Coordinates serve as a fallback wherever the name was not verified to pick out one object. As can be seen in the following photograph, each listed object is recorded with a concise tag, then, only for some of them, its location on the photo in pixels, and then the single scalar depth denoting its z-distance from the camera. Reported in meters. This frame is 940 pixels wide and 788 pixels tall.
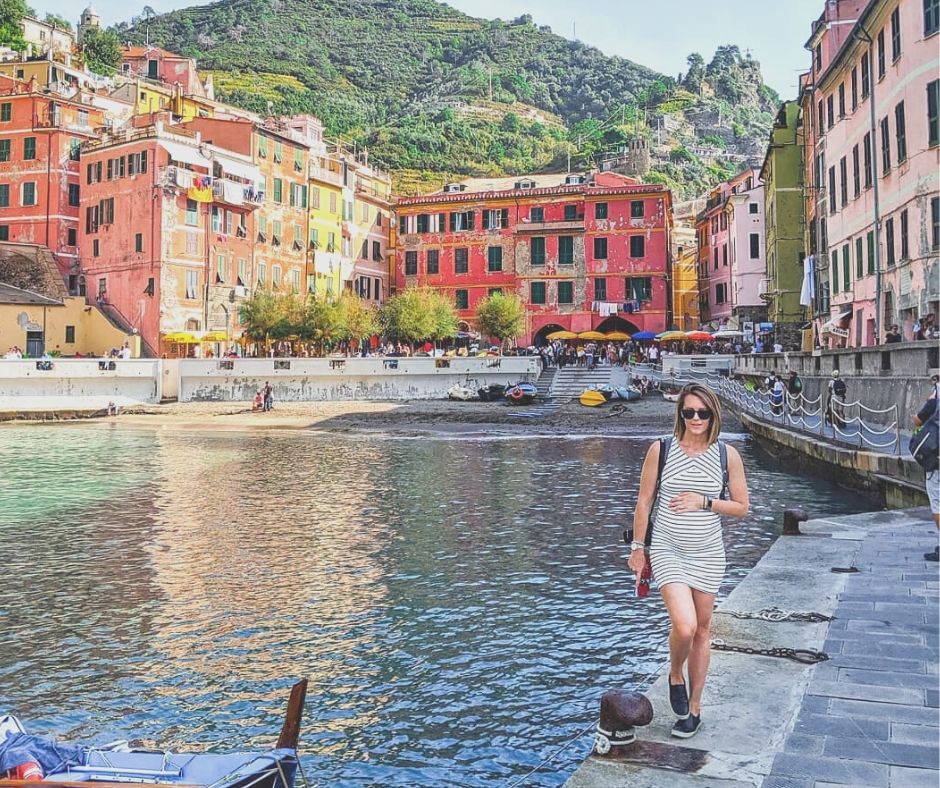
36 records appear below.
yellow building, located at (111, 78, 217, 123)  67.06
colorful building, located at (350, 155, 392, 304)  66.38
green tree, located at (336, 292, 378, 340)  53.41
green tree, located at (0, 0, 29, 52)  79.25
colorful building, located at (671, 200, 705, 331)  87.25
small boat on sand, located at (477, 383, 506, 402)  46.25
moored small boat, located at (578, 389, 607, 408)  43.03
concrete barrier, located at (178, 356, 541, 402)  47.94
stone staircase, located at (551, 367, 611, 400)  46.88
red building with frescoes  61.97
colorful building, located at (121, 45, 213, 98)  84.56
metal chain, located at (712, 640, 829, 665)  6.47
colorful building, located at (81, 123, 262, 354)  50.44
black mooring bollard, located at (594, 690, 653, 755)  4.99
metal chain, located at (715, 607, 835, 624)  7.55
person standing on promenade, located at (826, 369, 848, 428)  21.95
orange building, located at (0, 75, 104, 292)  54.75
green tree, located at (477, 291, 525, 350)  58.97
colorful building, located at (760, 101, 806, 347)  48.34
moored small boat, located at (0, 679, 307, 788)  4.77
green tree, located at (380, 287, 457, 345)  55.62
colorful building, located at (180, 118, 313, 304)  56.56
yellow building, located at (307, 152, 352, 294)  61.69
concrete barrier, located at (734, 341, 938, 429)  18.67
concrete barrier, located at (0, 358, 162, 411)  43.62
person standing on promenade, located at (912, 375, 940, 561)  9.04
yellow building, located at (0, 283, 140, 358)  48.50
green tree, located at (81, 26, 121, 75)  94.51
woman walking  5.16
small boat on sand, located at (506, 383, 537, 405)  44.59
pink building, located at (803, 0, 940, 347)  23.69
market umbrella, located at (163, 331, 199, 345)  49.88
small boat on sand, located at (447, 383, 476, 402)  46.88
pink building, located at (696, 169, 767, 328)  62.84
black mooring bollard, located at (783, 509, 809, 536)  11.81
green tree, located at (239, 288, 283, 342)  51.88
